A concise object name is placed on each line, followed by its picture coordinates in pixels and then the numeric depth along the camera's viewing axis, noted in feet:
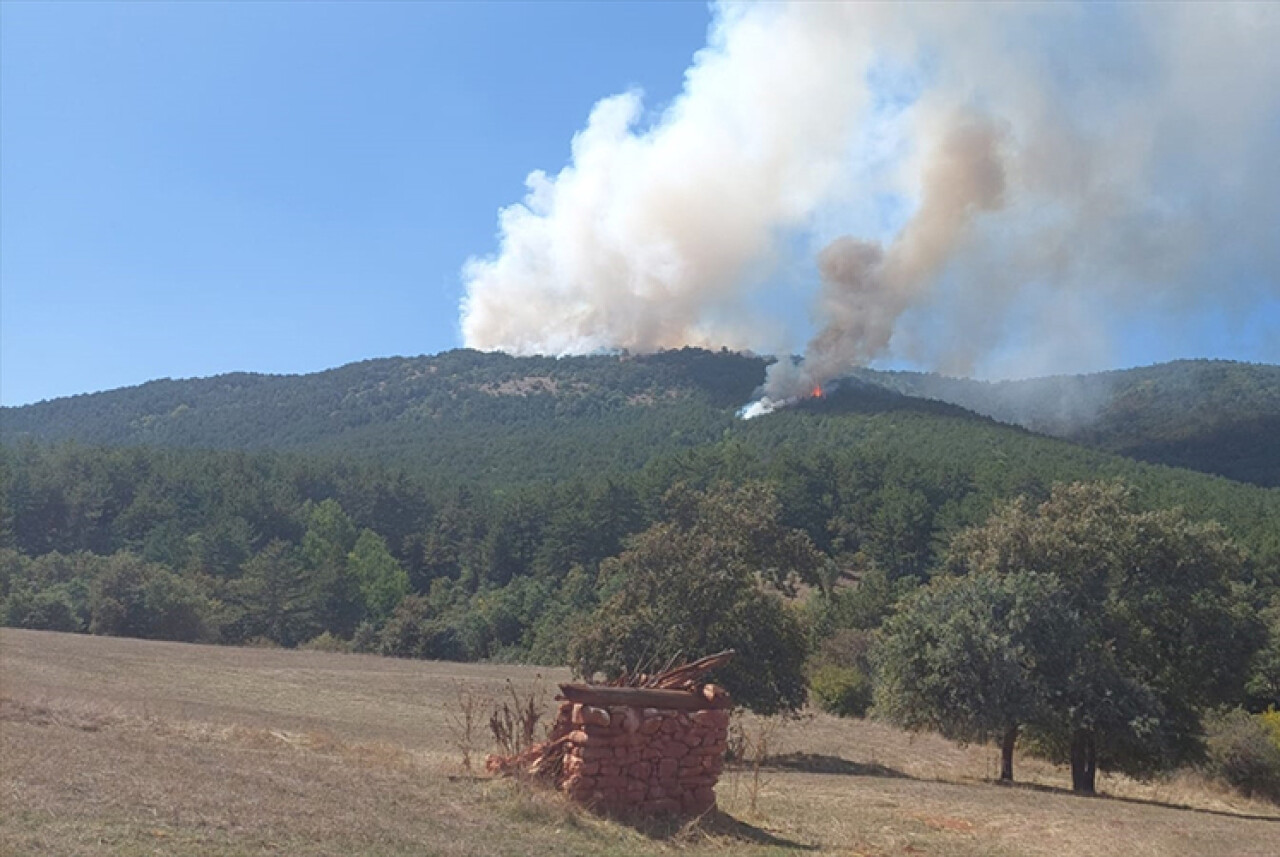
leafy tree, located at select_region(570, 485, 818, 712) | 103.96
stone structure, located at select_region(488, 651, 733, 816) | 51.75
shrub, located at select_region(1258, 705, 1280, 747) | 121.86
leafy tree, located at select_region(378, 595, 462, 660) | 286.66
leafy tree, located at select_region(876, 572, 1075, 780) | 93.09
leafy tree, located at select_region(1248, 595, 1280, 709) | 159.12
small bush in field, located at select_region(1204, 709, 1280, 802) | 114.01
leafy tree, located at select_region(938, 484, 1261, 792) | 93.91
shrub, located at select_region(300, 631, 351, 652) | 274.98
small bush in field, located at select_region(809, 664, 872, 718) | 179.32
